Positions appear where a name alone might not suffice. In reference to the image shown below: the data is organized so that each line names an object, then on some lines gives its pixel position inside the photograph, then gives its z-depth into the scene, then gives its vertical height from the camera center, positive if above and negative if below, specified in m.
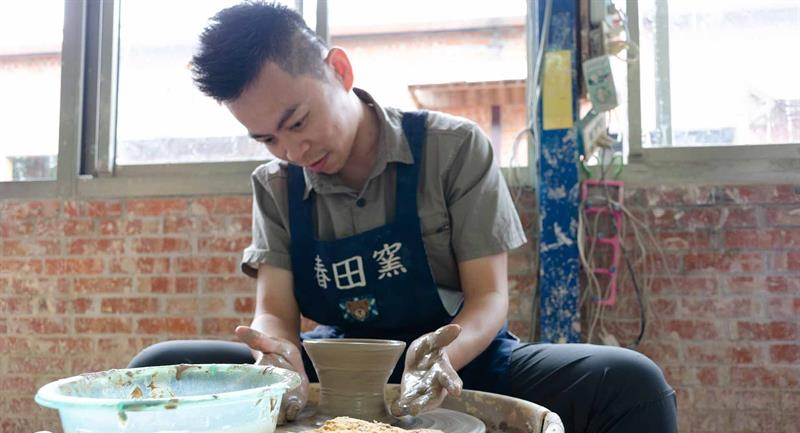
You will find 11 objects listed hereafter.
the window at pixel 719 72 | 2.05 +0.57
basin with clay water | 0.60 -0.16
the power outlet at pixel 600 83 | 1.91 +0.49
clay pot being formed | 0.89 -0.18
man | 1.13 +0.03
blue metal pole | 1.92 +0.20
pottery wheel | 0.85 -0.24
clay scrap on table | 0.78 -0.23
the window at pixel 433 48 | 2.30 +0.74
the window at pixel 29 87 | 2.49 +0.64
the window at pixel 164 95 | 2.40 +0.59
